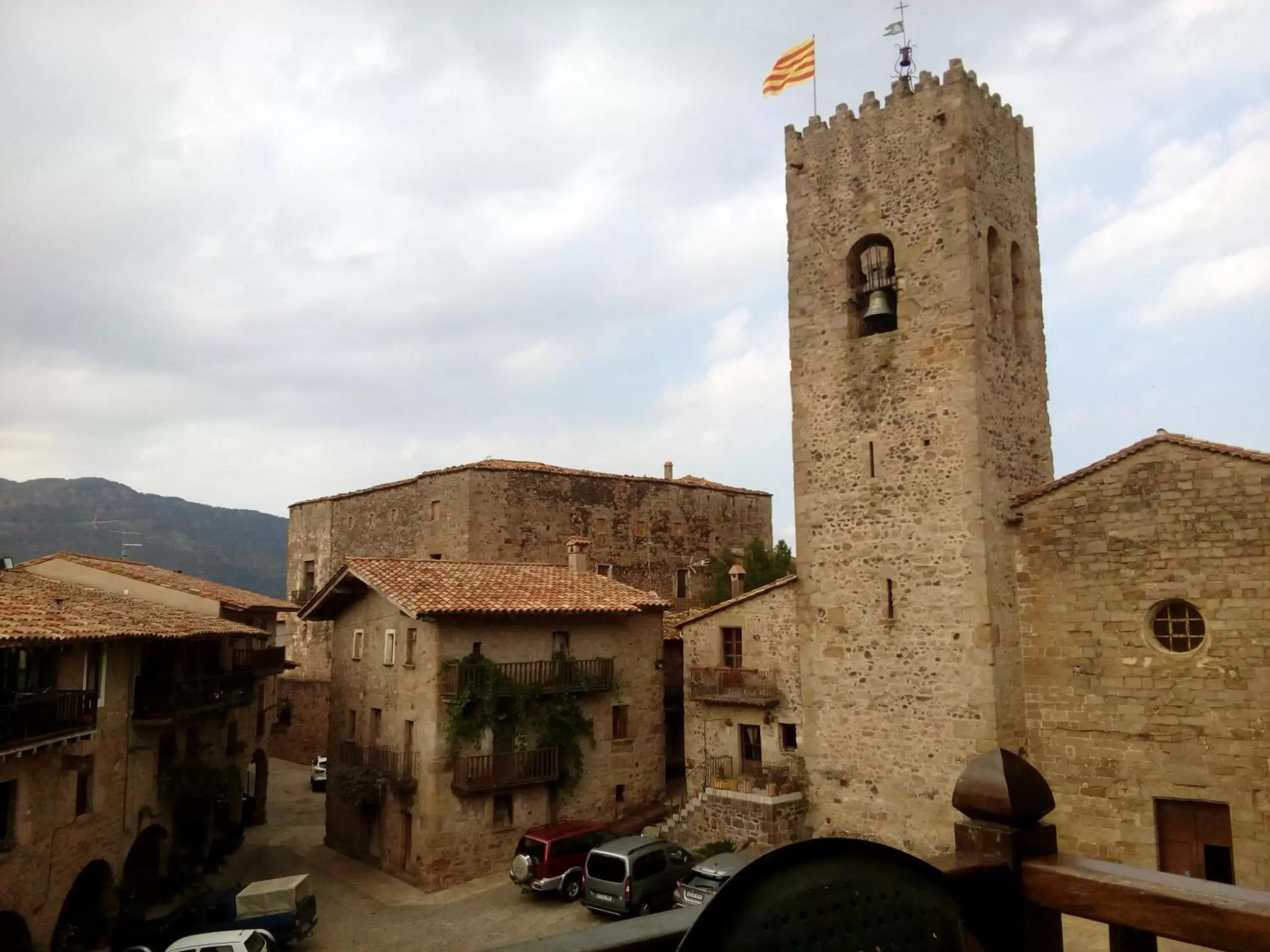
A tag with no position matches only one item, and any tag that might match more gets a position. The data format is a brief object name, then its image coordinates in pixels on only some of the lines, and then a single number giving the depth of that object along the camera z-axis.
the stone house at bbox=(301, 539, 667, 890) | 22.64
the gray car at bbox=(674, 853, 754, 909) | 17.25
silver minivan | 18.53
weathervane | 20.30
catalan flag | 20.96
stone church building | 15.80
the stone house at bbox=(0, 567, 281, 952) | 15.85
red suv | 20.38
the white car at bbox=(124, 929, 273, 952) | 15.45
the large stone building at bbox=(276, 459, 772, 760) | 35.78
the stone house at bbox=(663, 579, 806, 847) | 20.77
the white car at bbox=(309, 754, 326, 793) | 36.44
